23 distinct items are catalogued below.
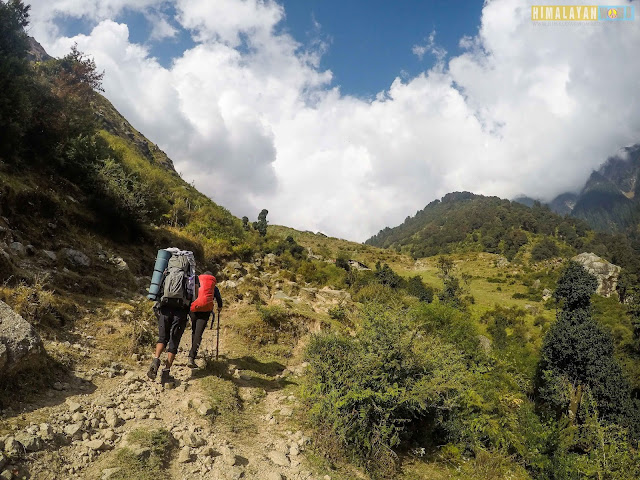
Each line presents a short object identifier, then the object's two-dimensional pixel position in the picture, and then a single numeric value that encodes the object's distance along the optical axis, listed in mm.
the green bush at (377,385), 4910
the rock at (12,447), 2854
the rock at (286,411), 5530
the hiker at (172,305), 5328
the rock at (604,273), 55375
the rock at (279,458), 4220
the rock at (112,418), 3924
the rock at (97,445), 3432
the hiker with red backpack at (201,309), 6254
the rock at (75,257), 8648
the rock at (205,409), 4727
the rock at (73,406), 3871
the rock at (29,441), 3014
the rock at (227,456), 3889
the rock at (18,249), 7404
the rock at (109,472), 3083
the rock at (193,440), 3963
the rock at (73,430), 3477
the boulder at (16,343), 3807
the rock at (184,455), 3662
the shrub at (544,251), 86938
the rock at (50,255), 8062
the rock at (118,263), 9930
